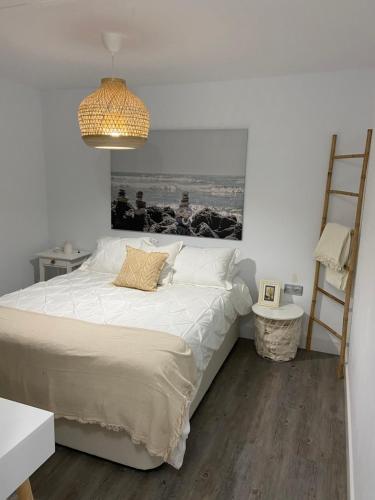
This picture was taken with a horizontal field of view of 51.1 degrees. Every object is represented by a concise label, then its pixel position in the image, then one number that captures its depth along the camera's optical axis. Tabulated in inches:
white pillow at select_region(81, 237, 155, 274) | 144.9
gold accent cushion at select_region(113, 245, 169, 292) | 128.1
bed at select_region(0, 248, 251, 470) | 85.5
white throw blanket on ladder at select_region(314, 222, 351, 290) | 121.5
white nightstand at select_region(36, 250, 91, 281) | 161.6
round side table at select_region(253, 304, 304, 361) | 130.9
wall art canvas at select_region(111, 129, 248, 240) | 144.2
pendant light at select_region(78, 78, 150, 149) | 93.6
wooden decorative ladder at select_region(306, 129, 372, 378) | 119.3
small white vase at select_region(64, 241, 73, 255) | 165.6
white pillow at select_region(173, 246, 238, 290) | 133.6
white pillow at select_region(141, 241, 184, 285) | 135.9
